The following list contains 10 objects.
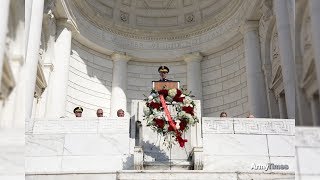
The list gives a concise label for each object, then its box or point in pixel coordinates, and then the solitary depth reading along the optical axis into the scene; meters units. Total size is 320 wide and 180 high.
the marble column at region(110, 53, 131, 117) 22.59
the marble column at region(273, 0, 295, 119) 12.27
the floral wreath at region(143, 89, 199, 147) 10.16
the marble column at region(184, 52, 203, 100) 23.33
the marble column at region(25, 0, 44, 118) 13.48
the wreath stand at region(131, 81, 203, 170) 10.06
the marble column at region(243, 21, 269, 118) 19.31
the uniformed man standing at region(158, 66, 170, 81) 11.68
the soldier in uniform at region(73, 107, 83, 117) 13.35
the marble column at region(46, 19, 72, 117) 18.73
